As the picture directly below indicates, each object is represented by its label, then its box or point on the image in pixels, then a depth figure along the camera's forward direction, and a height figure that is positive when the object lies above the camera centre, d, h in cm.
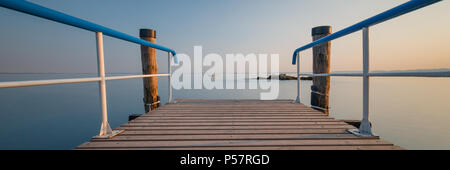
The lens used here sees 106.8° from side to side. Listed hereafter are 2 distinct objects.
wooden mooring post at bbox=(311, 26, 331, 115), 296 +18
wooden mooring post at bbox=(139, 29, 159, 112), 338 +28
